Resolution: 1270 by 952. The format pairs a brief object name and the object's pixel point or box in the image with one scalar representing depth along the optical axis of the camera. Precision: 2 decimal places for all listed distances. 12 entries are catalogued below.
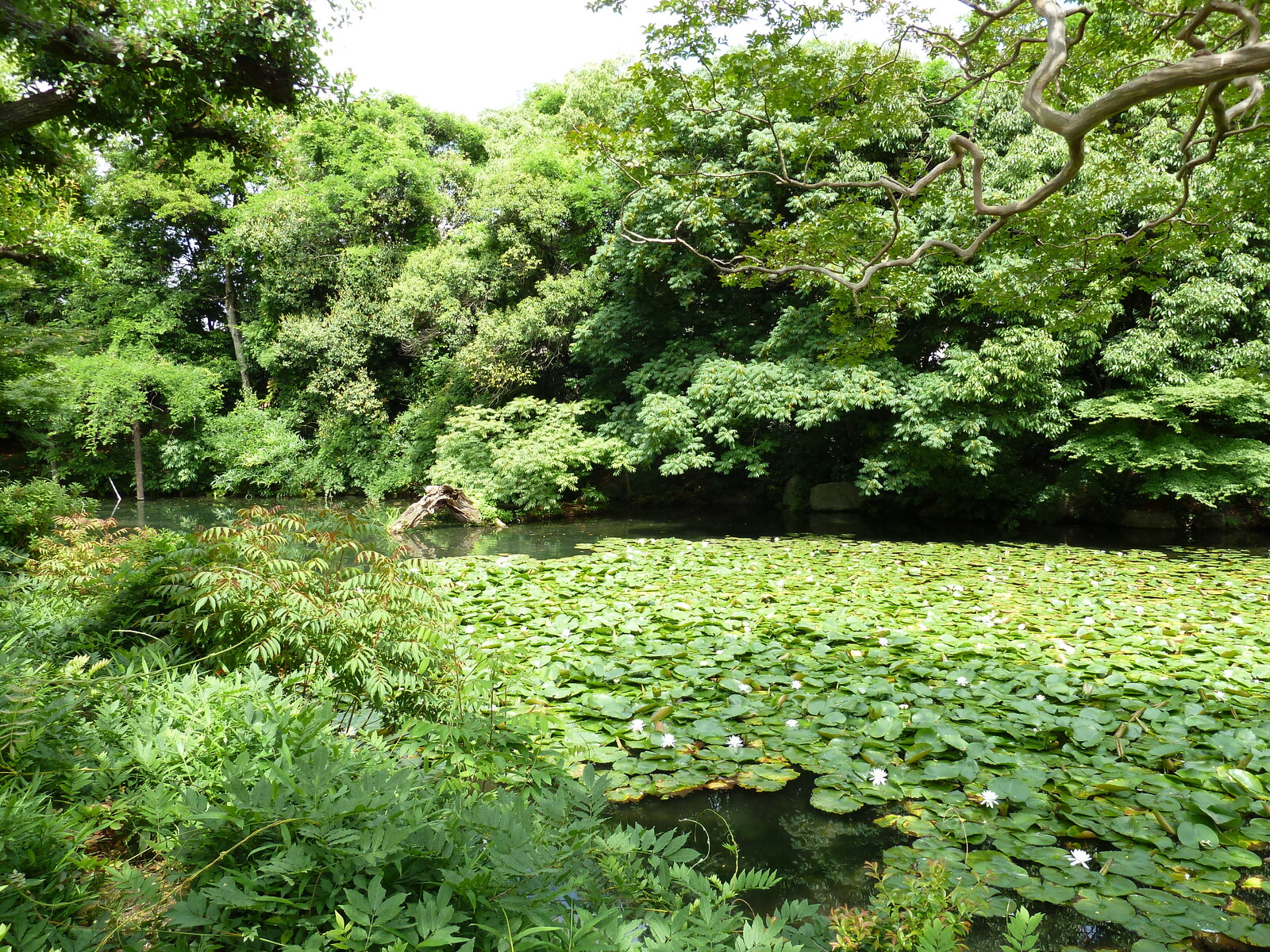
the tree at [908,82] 3.36
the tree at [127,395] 15.54
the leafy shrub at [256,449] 16.61
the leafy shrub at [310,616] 2.47
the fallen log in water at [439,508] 10.76
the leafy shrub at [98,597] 2.57
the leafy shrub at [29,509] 6.50
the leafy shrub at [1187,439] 8.84
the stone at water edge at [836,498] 12.45
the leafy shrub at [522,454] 11.69
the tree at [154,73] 4.96
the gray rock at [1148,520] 10.36
